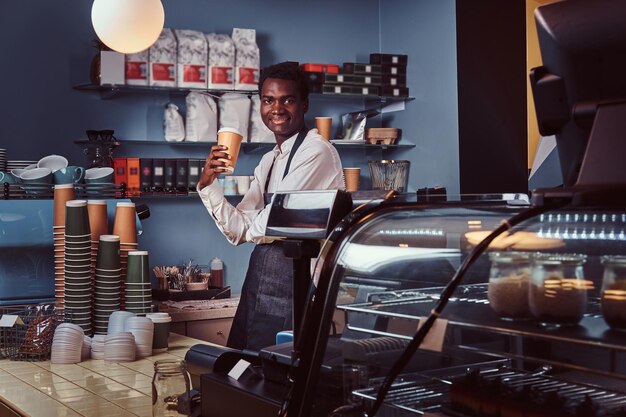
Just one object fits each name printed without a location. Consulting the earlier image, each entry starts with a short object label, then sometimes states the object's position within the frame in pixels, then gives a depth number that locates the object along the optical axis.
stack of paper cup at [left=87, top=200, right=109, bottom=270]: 3.49
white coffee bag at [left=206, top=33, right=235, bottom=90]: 5.73
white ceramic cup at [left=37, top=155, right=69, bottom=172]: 4.63
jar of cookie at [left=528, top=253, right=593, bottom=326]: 1.34
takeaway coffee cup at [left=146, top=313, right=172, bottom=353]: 3.22
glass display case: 1.35
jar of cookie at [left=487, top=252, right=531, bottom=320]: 1.39
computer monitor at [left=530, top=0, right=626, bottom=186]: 1.34
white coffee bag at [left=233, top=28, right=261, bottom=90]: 5.82
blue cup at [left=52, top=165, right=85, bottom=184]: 4.20
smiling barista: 3.58
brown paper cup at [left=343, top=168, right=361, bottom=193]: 6.28
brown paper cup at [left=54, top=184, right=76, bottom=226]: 3.58
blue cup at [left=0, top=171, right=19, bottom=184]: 4.06
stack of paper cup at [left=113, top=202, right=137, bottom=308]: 3.57
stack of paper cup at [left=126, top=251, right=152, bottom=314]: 3.37
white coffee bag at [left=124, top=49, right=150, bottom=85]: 5.50
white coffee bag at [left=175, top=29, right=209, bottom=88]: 5.67
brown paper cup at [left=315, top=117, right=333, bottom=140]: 6.21
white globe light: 4.14
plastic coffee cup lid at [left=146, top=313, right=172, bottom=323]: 3.22
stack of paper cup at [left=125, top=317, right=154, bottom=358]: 3.07
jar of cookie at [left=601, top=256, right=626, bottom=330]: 1.28
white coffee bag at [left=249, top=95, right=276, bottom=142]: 5.94
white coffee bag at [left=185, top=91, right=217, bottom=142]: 5.75
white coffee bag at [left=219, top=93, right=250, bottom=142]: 5.82
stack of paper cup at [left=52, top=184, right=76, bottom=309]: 3.48
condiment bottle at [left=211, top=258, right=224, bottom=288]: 5.94
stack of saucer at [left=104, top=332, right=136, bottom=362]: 2.99
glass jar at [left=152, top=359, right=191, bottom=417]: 1.89
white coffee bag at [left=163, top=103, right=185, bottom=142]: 5.79
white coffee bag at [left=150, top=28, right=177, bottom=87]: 5.58
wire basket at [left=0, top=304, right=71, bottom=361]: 3.12
